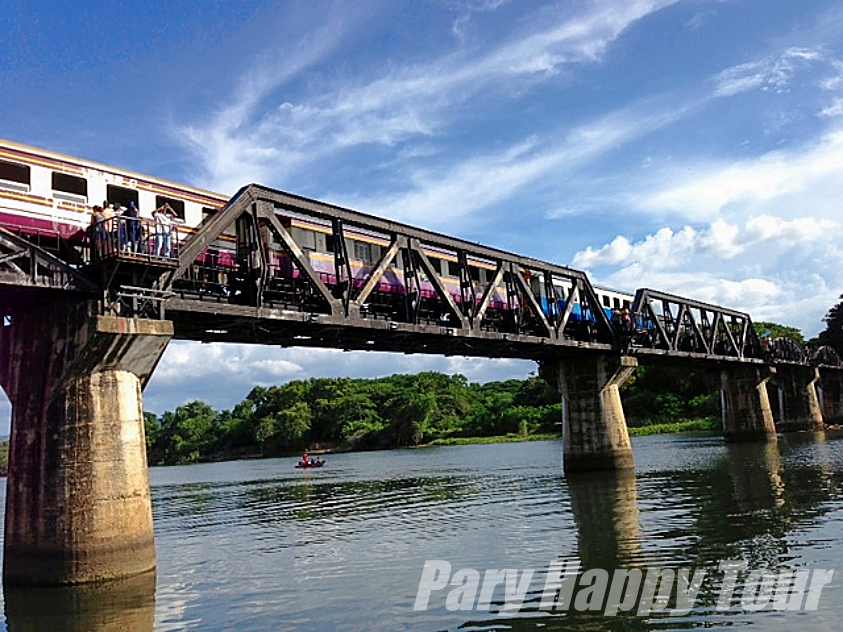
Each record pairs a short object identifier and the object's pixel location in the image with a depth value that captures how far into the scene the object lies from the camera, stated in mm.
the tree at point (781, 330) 136500
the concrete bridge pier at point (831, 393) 111250
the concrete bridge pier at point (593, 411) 45219
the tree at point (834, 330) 131625
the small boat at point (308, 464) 86062
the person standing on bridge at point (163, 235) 21484
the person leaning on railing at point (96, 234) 20406
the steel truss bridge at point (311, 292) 20438
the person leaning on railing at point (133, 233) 20422
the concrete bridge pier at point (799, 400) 96188
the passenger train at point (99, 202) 21000
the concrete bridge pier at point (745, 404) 74812
